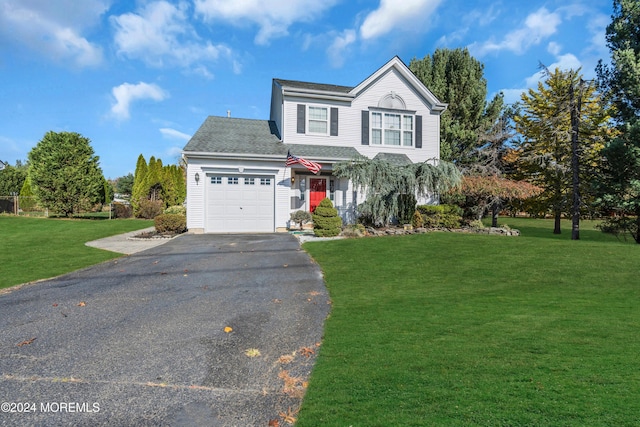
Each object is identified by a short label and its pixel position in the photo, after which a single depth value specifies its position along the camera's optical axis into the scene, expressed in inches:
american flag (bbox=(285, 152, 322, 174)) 565.3
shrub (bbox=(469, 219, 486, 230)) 573.6
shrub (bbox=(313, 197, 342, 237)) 515.2
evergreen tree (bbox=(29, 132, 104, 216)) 775.1
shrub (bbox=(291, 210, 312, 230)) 601.6
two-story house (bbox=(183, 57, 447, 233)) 591.8
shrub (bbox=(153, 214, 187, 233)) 543.2
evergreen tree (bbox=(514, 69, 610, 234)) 573.0
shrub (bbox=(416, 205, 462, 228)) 580.7
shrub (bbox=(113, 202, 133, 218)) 971.3
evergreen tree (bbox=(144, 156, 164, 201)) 995.3
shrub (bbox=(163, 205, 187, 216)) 848.7
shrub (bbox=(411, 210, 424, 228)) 565.6
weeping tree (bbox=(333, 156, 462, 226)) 549.0
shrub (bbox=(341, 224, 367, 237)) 518.0
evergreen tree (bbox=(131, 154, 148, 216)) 992.9
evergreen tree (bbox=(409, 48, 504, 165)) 928.9
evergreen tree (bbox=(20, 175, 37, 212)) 923.9
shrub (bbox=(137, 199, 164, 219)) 954.1
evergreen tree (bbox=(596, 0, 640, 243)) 500.1
